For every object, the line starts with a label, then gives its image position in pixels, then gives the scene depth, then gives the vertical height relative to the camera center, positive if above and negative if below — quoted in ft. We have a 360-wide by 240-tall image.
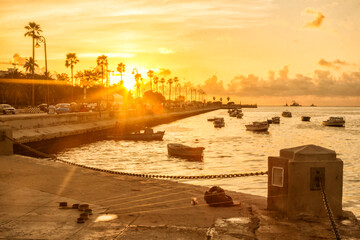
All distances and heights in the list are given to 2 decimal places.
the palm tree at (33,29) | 286.97 +52.68
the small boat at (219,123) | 356.63 -19.15
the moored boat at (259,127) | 298.35 -18.86
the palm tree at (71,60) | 494.18 +52.48
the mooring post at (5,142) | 61.93 -6.51
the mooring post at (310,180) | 29.25 -5.84
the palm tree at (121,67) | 606.46 +53.67
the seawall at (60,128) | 139.25 -12.25
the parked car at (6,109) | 213.38 -3.98
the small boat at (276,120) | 438.81 -19.96
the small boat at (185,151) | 129.90 -16.56
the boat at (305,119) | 536.42 -23.03
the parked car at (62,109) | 237.45 -4.42
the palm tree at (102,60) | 526.98 +56.04
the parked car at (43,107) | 270.87 -3.82
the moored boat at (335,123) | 402.40 -21.26
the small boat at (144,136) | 201.25 -17.72
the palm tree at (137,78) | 622.13 +37.65
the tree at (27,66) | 430.53 +39.02
